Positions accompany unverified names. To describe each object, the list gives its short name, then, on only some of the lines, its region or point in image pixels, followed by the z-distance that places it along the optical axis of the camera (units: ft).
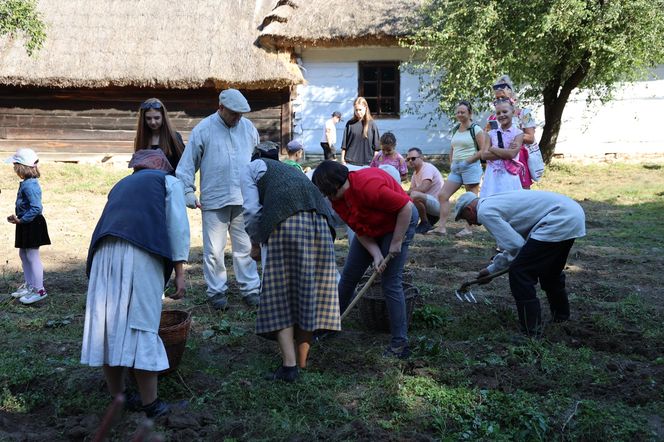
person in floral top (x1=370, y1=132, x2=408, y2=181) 23.93
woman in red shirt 13.83
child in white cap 18.69
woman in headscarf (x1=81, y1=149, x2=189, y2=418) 11.01
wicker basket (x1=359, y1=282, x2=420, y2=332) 16.06
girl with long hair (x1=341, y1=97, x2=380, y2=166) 29.17
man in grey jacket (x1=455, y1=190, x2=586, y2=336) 14.97
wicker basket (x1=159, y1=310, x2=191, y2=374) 12.89
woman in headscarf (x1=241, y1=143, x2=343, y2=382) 13.08
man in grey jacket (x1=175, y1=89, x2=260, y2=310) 18.04
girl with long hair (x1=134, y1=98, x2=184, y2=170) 16.15
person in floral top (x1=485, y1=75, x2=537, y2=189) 21.09
